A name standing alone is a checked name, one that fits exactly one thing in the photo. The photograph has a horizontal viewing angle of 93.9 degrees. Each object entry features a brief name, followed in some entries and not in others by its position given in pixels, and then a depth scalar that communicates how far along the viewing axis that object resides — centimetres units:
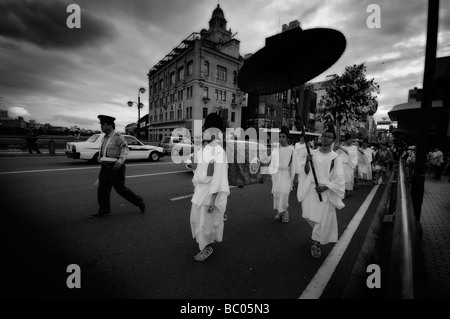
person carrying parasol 319
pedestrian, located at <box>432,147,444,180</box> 996
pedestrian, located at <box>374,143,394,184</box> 954
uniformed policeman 424
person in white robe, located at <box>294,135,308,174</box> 752
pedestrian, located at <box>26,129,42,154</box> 1352
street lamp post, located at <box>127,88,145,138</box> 2273
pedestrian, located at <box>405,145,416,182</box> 1075
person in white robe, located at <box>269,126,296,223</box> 446
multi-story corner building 3228
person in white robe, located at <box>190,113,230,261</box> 298
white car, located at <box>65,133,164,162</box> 1027
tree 1559
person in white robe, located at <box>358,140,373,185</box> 888
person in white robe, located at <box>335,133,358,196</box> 703
